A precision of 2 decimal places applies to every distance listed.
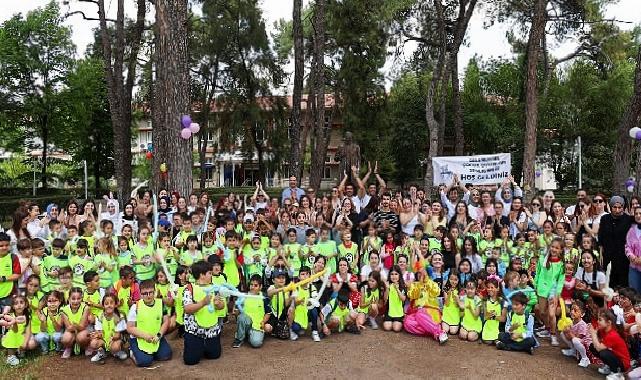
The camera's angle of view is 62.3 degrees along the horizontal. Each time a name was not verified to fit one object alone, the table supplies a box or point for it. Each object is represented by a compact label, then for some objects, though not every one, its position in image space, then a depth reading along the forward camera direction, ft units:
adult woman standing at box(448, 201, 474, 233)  25.96
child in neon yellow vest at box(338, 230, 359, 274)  23.70
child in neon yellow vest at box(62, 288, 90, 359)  18.12
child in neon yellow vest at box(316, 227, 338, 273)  23.24
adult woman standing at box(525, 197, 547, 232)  25.79
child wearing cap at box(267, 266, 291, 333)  19.88
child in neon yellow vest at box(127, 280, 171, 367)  17.56
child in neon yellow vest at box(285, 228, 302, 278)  22.94
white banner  38.45
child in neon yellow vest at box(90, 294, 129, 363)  18.01
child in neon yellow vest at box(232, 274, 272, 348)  19.53
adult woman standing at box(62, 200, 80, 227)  24.58
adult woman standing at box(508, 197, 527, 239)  25.95
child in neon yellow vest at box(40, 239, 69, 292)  19.56
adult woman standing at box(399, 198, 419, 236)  26.48
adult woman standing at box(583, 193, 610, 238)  23.94
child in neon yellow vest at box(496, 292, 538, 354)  19.15
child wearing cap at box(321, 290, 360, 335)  21.17
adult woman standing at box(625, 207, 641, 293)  20.47
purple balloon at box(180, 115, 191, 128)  31.50
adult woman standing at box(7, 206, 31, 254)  22.27
